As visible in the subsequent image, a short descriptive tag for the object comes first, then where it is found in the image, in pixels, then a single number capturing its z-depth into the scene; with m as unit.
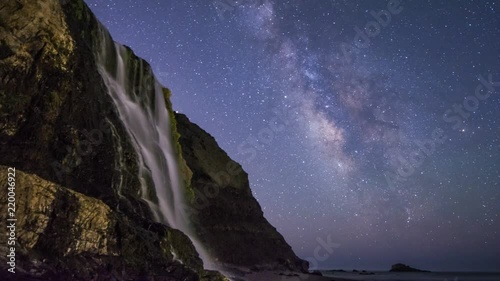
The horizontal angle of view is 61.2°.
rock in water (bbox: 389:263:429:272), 152.38
